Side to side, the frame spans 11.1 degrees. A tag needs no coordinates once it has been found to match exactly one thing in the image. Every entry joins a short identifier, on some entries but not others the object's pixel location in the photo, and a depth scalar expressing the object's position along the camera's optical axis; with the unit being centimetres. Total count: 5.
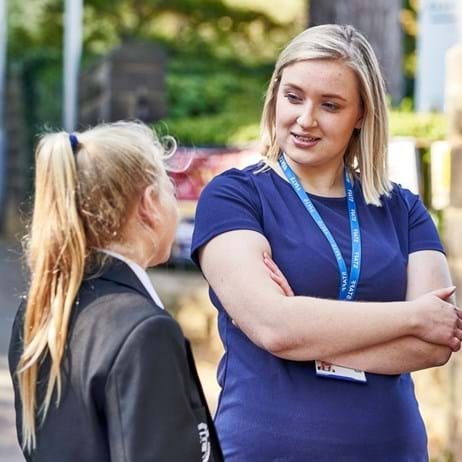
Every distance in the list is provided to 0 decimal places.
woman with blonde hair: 576
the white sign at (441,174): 1127
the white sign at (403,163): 1078
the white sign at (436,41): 1621
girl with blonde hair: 470
